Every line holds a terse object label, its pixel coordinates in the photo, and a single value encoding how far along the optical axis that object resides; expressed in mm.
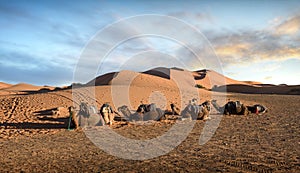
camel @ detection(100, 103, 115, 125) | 18703
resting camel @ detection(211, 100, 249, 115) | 22609
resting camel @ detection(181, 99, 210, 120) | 20250
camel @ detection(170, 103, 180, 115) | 22225
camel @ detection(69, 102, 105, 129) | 18000
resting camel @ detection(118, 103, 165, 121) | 20105
